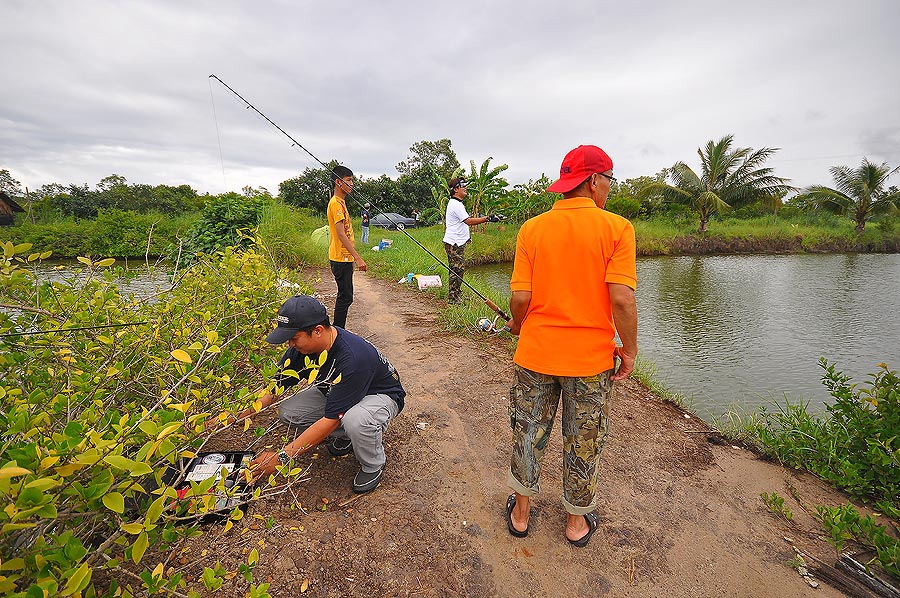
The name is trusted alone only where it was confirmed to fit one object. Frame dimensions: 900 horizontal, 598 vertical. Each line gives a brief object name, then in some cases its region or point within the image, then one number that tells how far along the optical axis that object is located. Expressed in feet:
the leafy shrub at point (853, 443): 7.87
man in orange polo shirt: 5.53
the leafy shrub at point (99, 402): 3.00
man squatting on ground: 6.61
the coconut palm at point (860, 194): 54.03
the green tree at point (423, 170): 89.48
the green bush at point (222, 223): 25.36
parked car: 77.46
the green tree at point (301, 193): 82.89
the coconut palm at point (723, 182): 56.85
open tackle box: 6.21
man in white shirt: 18.31
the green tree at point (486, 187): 39.96
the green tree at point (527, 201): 47.66
